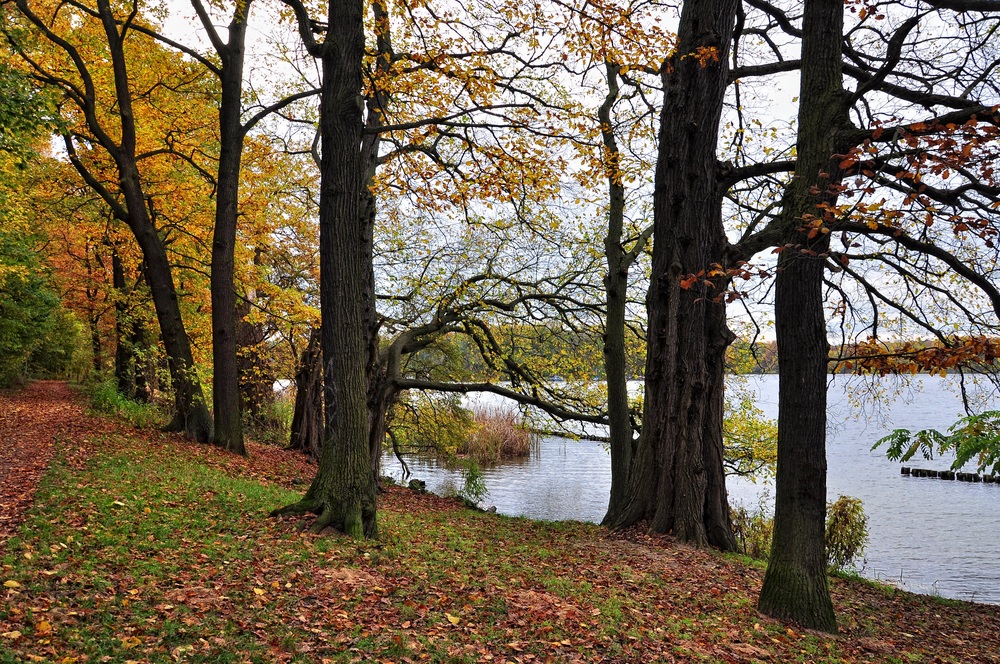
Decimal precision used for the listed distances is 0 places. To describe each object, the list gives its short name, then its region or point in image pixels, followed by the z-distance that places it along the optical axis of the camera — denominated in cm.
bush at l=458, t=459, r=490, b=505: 1669
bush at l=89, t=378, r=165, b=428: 1534
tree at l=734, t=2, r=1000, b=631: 606
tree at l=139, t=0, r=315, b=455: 1344
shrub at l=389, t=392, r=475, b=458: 1764
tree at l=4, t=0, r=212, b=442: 1282
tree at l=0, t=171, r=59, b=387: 1579
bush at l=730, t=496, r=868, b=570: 1371
